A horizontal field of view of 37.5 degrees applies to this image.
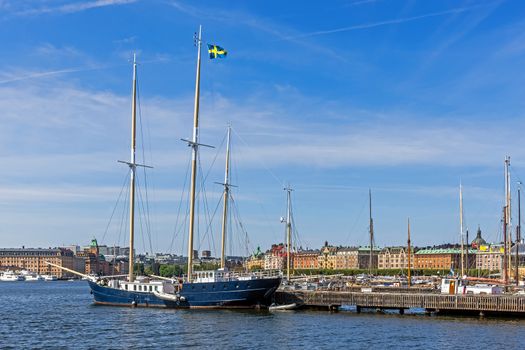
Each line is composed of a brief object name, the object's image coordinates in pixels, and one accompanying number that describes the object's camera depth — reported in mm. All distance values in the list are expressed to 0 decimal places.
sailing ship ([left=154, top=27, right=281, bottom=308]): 84188
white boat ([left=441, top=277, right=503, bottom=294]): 82500
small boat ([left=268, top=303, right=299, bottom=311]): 86250
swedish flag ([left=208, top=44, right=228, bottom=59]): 92000
